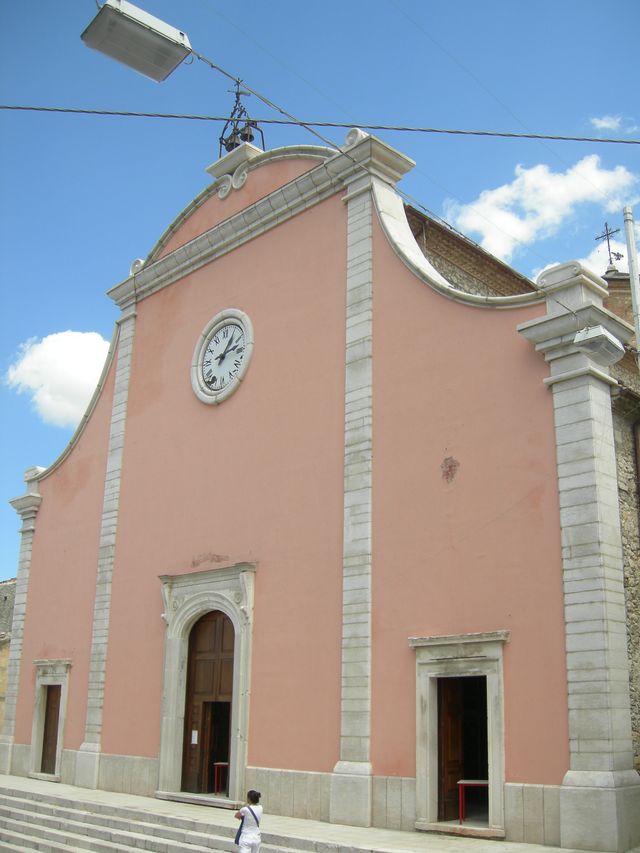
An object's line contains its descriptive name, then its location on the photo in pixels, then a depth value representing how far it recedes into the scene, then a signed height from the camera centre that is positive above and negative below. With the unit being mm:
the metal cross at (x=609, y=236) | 19794 +9738
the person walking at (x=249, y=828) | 8633 -1202
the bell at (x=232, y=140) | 19125 +11111
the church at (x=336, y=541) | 10172 +2135
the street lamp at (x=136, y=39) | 7473 +5218
